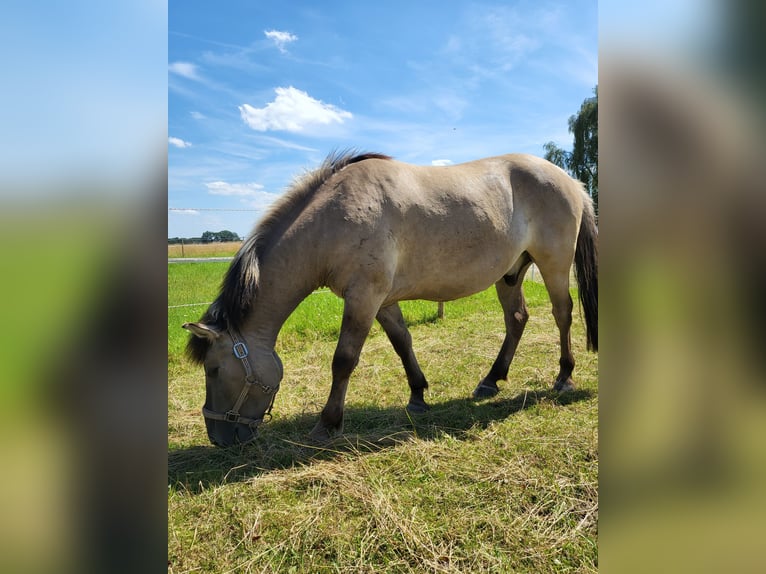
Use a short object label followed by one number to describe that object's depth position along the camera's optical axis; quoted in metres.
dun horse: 3.47
